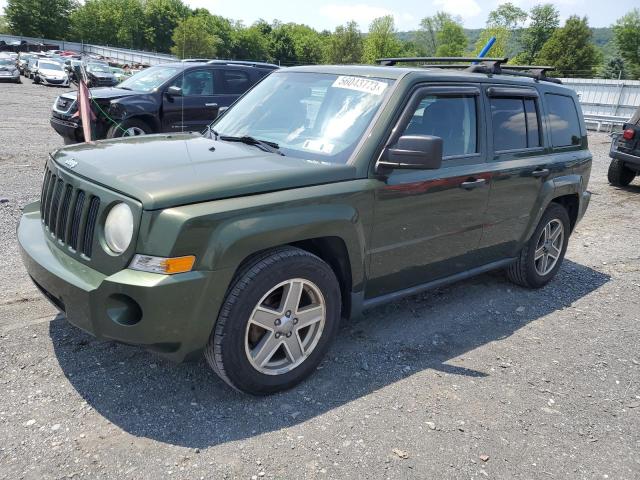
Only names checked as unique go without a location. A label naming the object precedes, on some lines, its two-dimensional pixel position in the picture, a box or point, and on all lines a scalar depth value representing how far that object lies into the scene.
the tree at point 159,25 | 99.44
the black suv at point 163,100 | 9.34
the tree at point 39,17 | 83.06
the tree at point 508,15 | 99.56
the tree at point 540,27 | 93.56
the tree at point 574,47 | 70.00
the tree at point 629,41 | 80.38
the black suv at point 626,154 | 9.97
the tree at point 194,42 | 70.01
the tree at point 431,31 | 129.38
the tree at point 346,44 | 79.56
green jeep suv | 2.68
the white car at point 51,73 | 30.23
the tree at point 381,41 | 83.88
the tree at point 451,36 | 119.80
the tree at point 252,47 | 97.22
